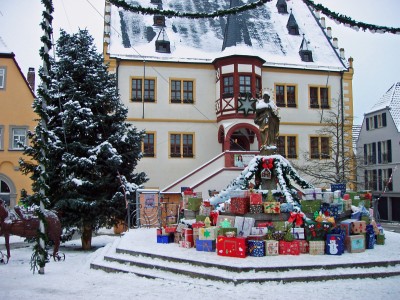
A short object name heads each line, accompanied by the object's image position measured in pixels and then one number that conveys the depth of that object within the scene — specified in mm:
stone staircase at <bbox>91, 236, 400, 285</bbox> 9117
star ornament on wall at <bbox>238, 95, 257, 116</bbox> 26953
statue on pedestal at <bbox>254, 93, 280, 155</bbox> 14203
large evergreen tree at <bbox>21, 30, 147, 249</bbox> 16469
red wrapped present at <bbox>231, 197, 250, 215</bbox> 12266
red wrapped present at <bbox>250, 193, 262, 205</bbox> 12148
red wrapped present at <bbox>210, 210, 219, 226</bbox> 12727
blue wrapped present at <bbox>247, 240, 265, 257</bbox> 10609
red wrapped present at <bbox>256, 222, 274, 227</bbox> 11605
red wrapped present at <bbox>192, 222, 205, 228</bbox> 12320
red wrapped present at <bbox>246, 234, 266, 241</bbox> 10852
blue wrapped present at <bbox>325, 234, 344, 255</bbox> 10867
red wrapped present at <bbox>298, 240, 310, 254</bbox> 11148
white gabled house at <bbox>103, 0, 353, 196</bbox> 27500
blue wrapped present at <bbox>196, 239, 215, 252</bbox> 11469
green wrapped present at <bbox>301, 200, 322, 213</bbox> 12172
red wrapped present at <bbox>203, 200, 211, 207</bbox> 13532
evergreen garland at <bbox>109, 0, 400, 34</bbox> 11016
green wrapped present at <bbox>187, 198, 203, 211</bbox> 14578
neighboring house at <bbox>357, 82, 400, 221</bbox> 40000
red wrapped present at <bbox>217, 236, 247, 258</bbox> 10454
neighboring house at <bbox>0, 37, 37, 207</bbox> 29047
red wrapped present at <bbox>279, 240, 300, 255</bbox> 10898
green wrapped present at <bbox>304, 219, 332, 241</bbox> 11117
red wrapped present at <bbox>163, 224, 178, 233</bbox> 13281
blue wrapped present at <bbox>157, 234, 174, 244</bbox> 13141
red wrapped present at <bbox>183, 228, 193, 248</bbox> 12180
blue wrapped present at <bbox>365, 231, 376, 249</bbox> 12023
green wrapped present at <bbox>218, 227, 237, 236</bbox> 11070
